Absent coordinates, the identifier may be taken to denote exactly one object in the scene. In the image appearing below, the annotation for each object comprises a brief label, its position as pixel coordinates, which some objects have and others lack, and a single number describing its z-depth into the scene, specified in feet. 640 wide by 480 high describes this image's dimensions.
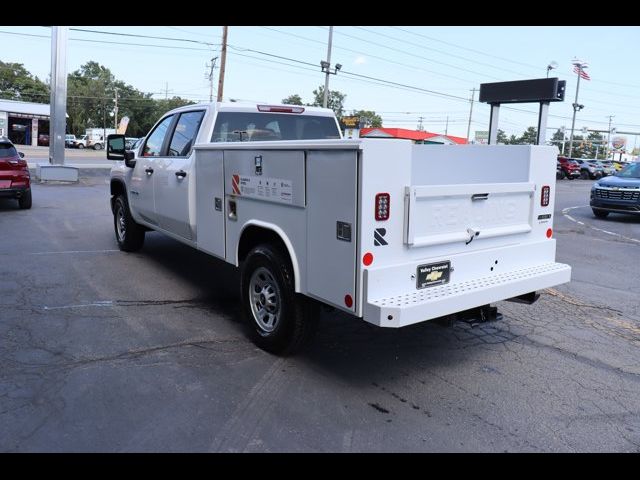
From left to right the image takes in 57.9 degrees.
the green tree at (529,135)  292.94
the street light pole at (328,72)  120.71
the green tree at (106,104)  310.65
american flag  186.03
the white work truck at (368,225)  12.20
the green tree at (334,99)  284.00
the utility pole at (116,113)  295.48
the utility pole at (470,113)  264.44
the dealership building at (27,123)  208.85
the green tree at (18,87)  322.16
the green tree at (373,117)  335.34
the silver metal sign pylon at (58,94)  65.67
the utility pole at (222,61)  107.76
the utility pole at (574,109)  222.07
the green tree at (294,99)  249.47
